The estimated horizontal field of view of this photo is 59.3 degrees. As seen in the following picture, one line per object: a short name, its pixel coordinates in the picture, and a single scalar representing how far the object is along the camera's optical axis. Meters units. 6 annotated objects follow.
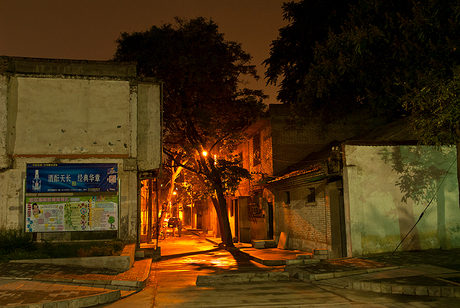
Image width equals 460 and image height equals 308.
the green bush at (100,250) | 12.02
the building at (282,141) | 22.39
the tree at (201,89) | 20.41
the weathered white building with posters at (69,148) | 14.20
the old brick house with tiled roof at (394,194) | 14.32
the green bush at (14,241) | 12.62
